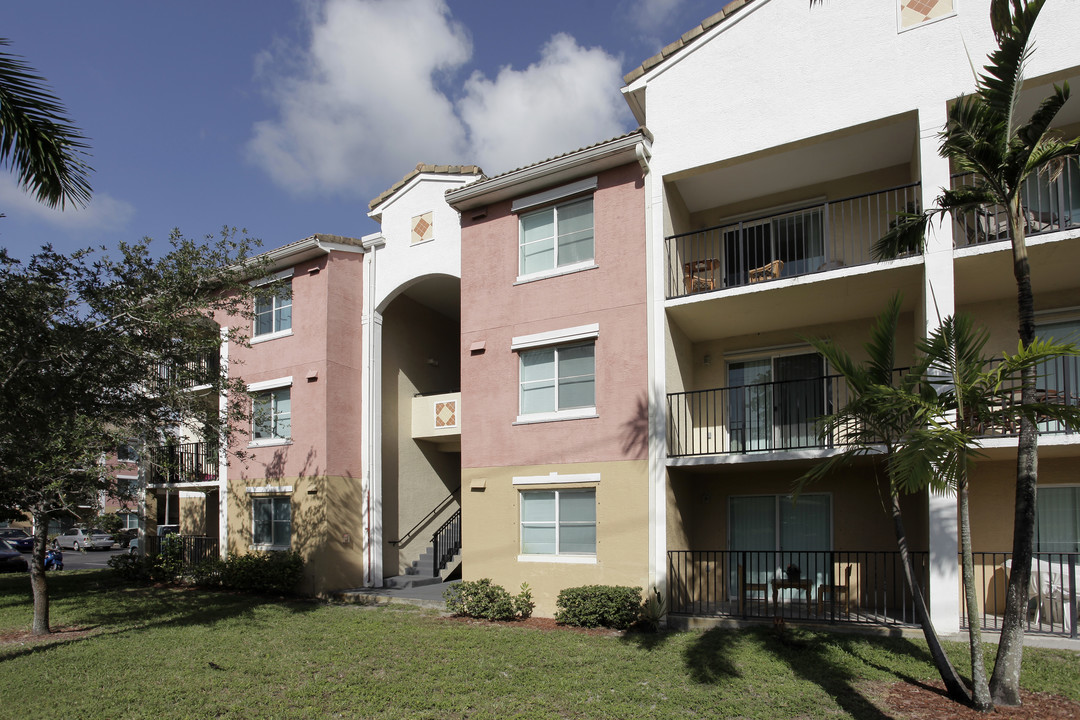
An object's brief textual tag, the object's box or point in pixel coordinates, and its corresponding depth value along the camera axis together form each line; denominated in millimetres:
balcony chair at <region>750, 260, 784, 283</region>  13734
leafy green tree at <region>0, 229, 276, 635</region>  10922
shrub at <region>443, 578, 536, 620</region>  14391
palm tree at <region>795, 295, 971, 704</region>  7930
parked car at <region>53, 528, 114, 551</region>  43250
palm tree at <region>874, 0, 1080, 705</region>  7816
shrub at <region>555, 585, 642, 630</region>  13062
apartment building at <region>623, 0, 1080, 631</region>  11828
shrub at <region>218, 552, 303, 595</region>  17594
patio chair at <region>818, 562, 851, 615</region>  11680
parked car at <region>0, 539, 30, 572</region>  28172
